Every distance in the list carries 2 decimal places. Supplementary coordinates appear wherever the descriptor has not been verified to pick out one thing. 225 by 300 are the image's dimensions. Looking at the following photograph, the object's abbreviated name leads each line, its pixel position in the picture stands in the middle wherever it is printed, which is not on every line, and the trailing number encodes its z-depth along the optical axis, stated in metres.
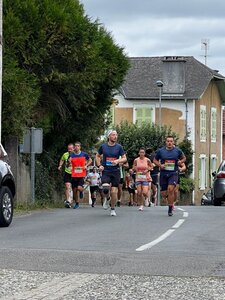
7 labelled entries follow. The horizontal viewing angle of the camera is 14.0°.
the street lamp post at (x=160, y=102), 52.08
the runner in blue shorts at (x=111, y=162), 19.89
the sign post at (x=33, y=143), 24.47
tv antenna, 74.72
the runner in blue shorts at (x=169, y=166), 20.06
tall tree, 23.45
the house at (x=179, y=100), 56.56
